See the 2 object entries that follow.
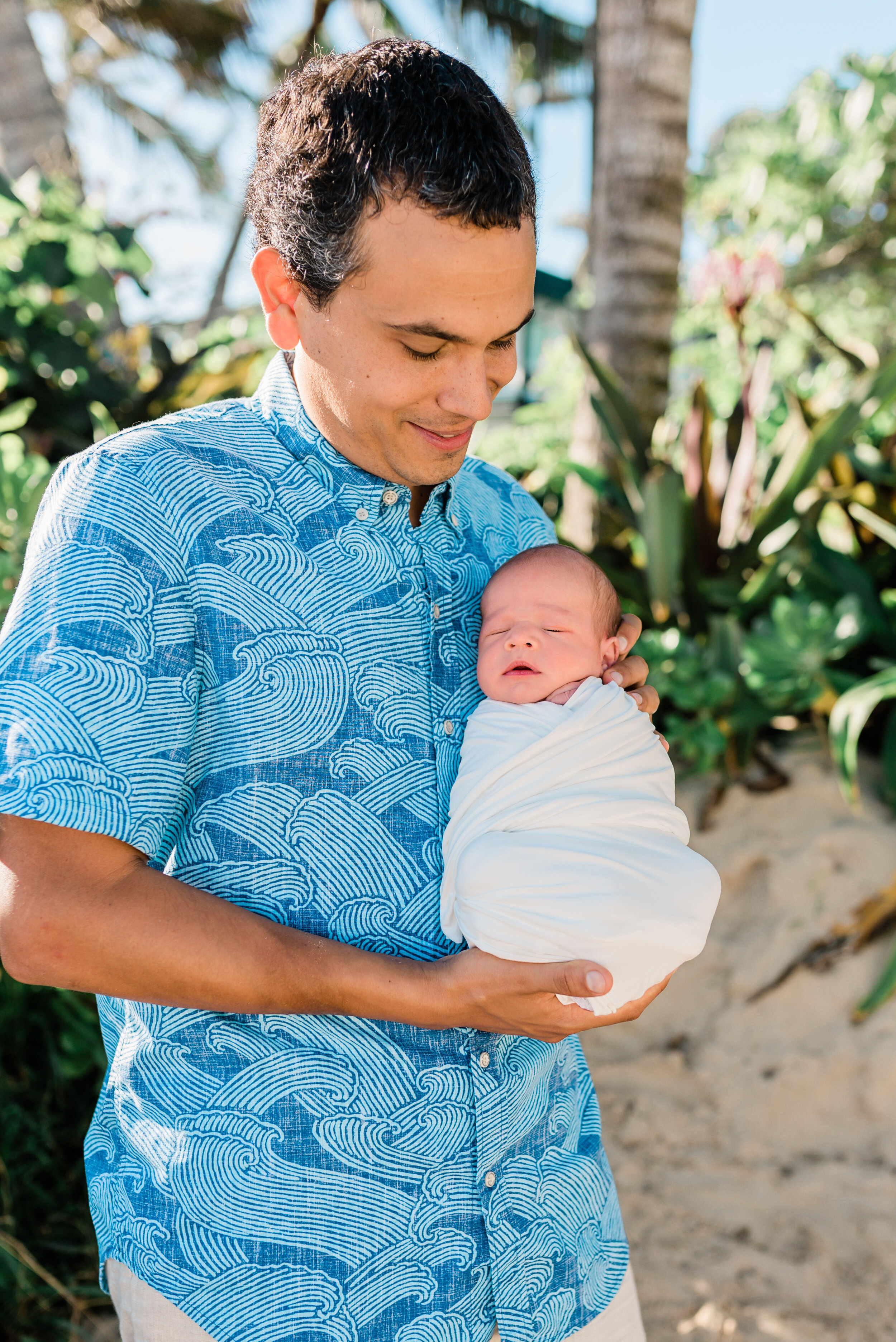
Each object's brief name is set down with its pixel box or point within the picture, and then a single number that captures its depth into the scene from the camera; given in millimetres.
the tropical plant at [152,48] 15062
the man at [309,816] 1059
